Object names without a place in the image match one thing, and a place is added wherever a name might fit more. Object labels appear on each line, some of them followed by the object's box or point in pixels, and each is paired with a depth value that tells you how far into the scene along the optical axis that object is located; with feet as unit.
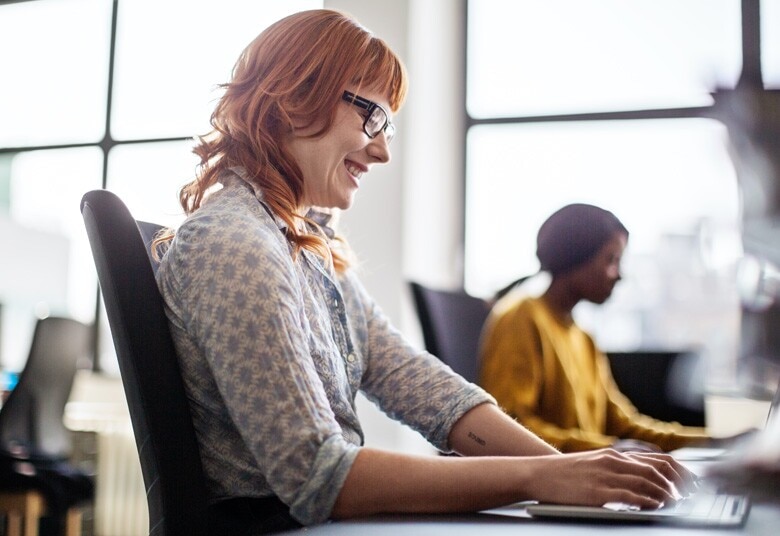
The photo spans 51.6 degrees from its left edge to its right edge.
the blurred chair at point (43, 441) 9.33
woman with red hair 2.39
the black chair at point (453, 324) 5.74
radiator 11.20
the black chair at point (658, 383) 7.41
